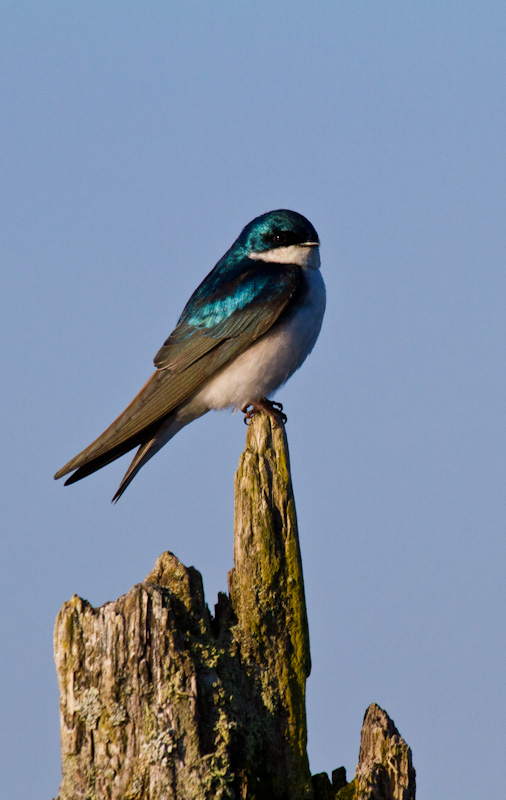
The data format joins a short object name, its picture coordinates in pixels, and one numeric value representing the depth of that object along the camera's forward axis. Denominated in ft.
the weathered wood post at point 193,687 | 22.26
